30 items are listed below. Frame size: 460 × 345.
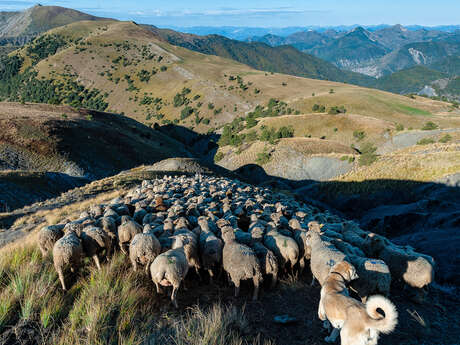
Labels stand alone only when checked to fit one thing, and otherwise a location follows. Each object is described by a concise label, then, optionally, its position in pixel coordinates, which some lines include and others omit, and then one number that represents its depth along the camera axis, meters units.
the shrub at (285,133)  70.00
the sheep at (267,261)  7.72
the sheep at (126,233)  9.49
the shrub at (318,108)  98.99
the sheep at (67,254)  7.57
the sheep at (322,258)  7.23
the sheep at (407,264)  7.88
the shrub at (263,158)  55.66
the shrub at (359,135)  67.18
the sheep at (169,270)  6.67
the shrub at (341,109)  81.59
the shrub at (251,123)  82.66
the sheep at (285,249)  8.46
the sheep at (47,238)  9.20
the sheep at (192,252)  8.18
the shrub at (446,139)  49.78
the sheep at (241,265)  7.35
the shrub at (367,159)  42.38
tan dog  4.17
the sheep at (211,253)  8.25
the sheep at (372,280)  6.96
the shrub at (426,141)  50.83
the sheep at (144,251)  7.78
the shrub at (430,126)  67.09
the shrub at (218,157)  69.75
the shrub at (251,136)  73.00
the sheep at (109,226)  9.61
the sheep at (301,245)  9.01
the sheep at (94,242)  8.60
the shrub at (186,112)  123.41
